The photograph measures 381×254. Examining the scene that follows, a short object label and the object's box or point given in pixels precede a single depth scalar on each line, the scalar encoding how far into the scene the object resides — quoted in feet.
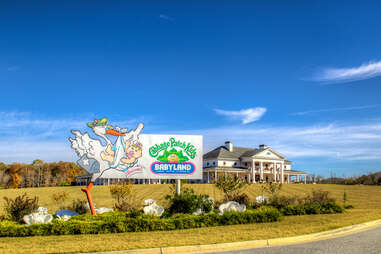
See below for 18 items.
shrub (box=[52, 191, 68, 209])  56.14
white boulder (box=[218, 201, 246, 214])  47.39
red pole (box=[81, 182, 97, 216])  48.65
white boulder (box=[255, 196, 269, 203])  56.80
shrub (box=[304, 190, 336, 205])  60.44
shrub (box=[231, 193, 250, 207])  55.93
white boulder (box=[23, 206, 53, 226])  39.96
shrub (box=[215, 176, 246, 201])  56.49
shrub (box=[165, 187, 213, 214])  49.42
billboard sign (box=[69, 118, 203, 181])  52.13
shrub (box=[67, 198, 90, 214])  50.91
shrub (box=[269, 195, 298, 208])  55.95
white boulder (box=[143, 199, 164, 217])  45.34
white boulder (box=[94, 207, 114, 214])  51.03
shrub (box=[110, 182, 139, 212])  54.29
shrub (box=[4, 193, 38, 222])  44.08
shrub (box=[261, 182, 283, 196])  60.11
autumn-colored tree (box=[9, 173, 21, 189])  248.93
